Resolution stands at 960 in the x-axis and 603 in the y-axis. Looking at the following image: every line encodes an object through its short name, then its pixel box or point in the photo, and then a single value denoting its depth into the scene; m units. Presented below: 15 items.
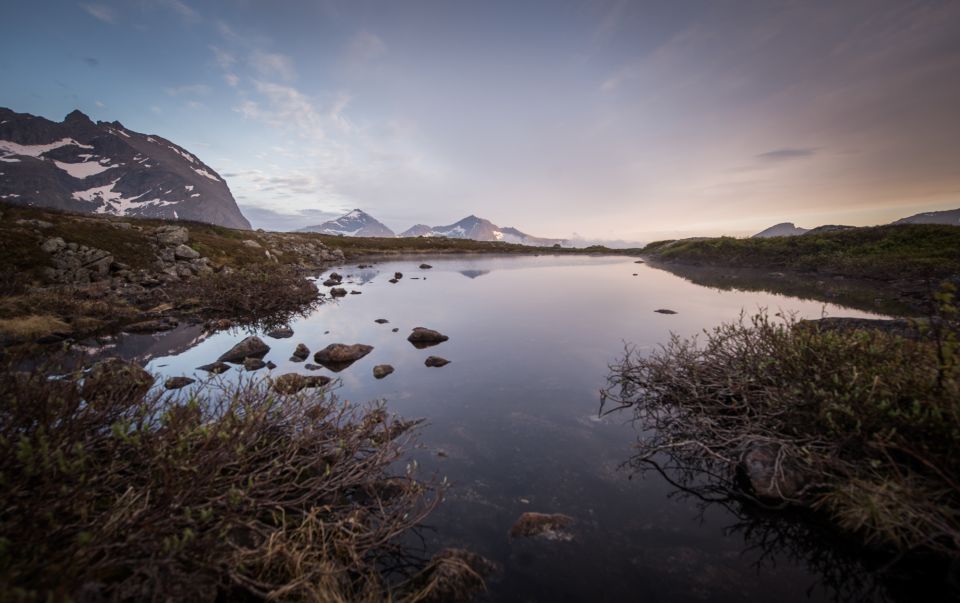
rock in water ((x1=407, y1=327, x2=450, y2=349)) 15.41
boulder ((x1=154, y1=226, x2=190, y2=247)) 30.64
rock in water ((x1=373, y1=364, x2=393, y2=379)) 11.48
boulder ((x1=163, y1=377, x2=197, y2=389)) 9.88
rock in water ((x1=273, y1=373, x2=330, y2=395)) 8.70
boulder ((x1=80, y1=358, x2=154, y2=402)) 5.44
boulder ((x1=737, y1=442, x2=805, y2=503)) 5.74
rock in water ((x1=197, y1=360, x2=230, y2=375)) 11.21
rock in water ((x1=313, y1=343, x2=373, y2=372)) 12.48
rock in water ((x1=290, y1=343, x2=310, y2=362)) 12.83
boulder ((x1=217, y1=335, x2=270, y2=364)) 12.55
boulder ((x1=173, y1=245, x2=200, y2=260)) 29.81
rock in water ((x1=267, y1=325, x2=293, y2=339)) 15.78
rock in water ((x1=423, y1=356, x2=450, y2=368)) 12.66
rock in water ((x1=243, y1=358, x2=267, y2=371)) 11.66
